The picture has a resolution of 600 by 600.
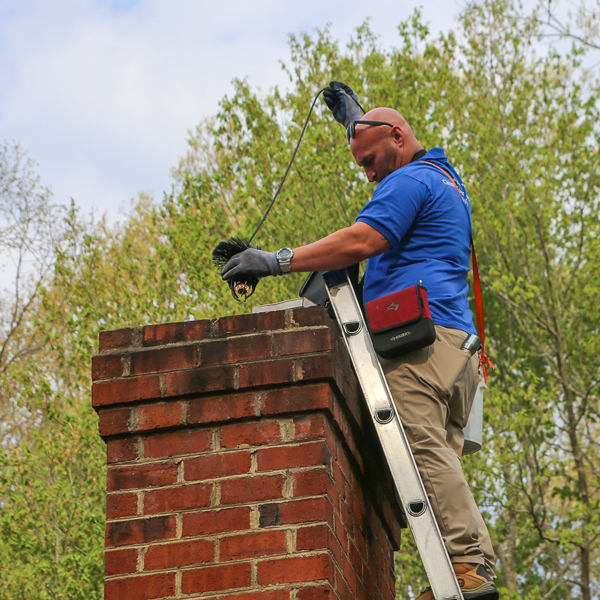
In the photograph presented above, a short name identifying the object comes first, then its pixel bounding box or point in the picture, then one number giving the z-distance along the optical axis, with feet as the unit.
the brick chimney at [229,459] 18.22
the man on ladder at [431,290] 19.60
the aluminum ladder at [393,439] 18.76
